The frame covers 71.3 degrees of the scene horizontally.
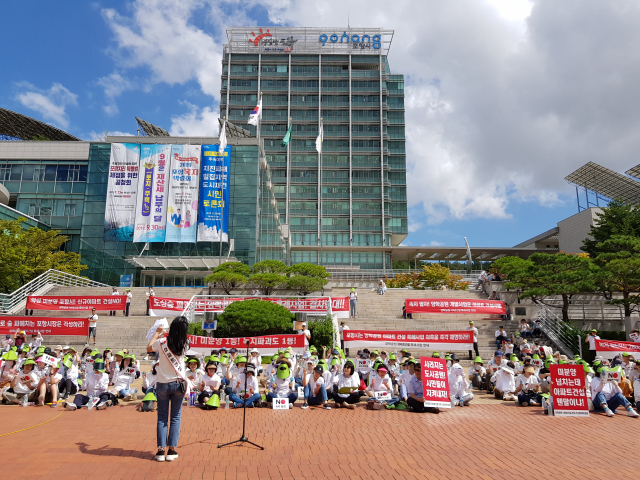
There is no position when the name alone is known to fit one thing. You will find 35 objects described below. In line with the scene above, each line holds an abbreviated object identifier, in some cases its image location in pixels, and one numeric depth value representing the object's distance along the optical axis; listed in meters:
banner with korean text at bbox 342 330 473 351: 15.76
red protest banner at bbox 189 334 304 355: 14.98
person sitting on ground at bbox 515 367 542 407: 10.70
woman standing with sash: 5.61
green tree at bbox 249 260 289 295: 26.53
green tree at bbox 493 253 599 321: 20.36
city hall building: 71.56
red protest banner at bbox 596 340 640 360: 15.29
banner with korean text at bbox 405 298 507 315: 21.81
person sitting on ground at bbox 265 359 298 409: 10.14
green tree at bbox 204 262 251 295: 26.42
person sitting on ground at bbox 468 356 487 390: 12.99
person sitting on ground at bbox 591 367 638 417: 9.69
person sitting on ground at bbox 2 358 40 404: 10.03
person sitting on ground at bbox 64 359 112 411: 9.69
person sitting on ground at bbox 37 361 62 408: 9.93
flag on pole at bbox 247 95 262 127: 32.74
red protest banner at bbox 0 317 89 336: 19.09
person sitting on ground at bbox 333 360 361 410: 10.23
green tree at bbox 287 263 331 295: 26.30
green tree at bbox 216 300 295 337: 18.73
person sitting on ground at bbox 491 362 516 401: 11.45
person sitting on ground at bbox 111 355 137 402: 10.56
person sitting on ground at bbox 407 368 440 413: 9.73
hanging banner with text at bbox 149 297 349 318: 21.22
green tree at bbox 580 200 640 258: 36.72
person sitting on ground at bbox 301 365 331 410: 10.20
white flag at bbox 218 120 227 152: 32.19
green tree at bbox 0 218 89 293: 27.11
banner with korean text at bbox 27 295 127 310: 22.02
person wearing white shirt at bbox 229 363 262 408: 10.00
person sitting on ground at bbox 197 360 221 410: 9.98
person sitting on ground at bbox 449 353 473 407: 10.50
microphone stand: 6.30
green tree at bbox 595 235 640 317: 19.58
